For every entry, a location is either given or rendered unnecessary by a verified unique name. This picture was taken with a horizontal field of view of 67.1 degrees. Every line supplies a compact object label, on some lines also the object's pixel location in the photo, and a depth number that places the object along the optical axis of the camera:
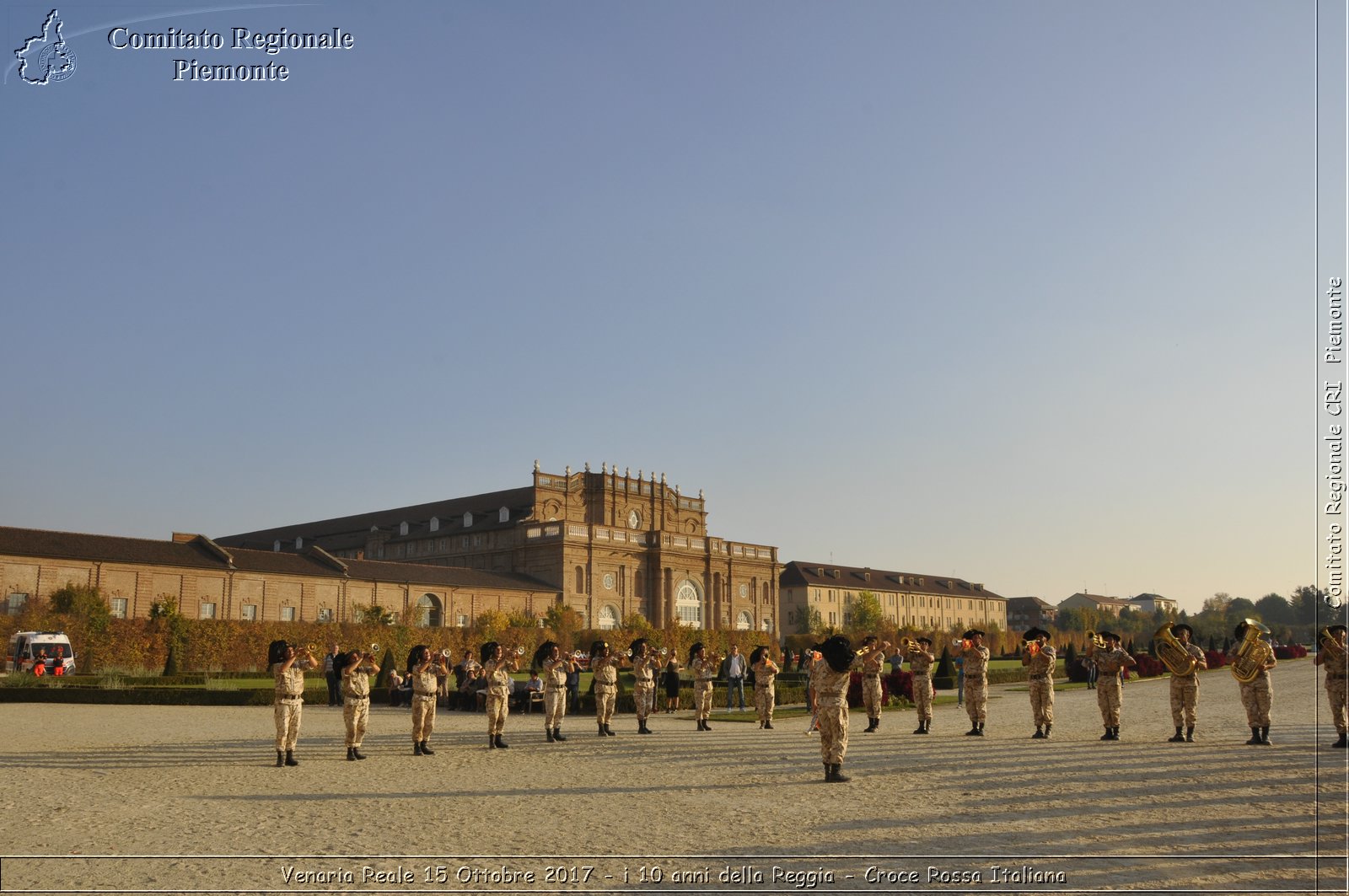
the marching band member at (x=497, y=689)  16.59
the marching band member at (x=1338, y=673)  15.66
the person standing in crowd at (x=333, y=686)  27.00
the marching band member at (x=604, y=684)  18.80
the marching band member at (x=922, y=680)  18.66
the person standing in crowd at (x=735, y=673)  26.38
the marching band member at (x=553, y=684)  17.47
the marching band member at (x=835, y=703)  12.33
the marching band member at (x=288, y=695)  14.35
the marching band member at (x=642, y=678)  19.34
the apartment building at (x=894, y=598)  107.31
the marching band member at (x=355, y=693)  14.72
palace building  73.31
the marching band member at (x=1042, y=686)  17.48
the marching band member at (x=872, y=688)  19.03
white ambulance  35.53
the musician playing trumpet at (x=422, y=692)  15.52
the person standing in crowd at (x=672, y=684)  25.92
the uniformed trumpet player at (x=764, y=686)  19.95
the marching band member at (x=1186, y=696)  16.62
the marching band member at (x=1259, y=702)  15.80
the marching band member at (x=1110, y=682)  17.14
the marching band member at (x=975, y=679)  18.19
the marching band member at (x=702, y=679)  19.97
